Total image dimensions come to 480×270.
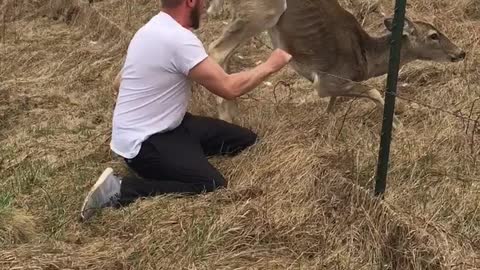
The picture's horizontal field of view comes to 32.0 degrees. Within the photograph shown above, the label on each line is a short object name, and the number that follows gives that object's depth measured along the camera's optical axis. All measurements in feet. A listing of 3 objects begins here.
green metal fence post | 15.48
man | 17.61
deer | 23.40
